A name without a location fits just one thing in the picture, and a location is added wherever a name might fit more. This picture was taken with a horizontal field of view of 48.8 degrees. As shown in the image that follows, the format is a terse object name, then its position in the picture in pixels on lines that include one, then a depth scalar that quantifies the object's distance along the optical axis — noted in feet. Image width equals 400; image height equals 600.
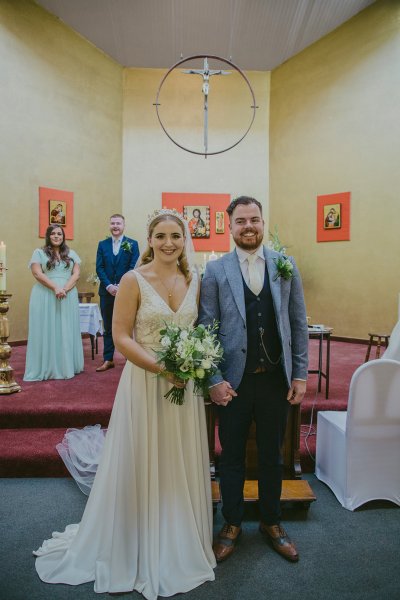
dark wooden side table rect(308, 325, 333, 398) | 14.23
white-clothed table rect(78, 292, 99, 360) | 23.54
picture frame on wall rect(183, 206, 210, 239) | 30.58
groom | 7.41
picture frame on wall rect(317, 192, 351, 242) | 26.61
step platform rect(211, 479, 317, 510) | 9.11
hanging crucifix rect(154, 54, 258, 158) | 21.70
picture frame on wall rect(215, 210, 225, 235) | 30.58
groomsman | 17.95
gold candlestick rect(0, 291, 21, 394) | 14.49
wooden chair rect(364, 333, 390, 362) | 18.91
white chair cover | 9.32
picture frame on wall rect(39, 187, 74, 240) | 25.50
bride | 7.01
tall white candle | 14.28
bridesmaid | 16.71
